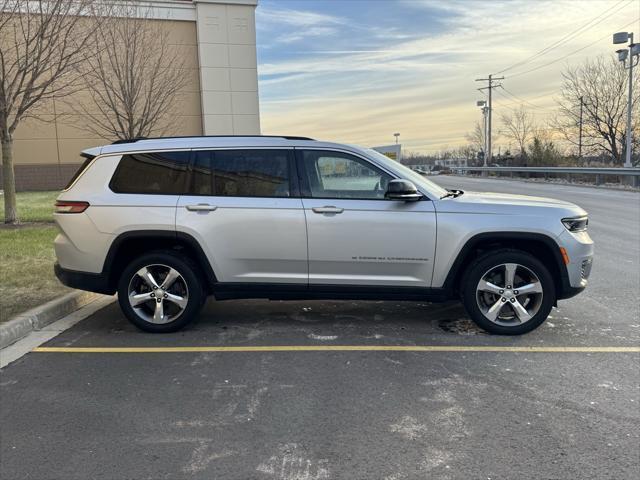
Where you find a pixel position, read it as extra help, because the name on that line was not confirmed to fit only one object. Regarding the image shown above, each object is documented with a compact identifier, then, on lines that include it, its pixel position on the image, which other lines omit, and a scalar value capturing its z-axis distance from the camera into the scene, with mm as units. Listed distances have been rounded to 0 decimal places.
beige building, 25438
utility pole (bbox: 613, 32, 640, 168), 28219
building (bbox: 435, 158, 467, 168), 68762
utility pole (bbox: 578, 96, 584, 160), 41531
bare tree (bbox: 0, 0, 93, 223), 10234
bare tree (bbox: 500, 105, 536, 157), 62941
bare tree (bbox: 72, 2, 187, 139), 14734
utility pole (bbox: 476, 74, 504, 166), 55500
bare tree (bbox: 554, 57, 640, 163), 37969
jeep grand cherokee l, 4930
